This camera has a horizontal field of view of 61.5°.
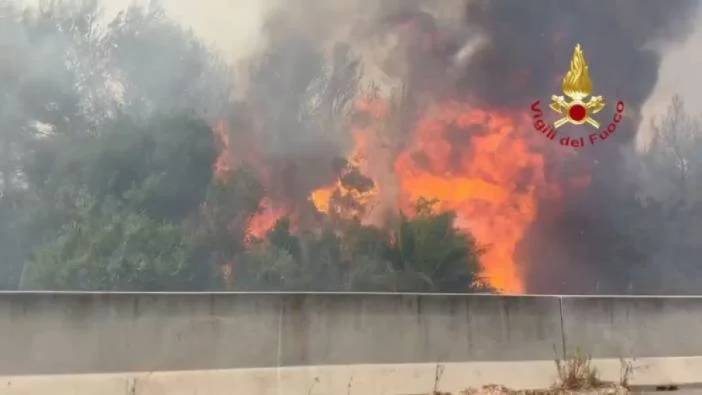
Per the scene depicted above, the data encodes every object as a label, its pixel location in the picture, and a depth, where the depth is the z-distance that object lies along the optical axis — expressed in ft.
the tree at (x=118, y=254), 39.73
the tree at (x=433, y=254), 45.65
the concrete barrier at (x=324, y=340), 19.95
